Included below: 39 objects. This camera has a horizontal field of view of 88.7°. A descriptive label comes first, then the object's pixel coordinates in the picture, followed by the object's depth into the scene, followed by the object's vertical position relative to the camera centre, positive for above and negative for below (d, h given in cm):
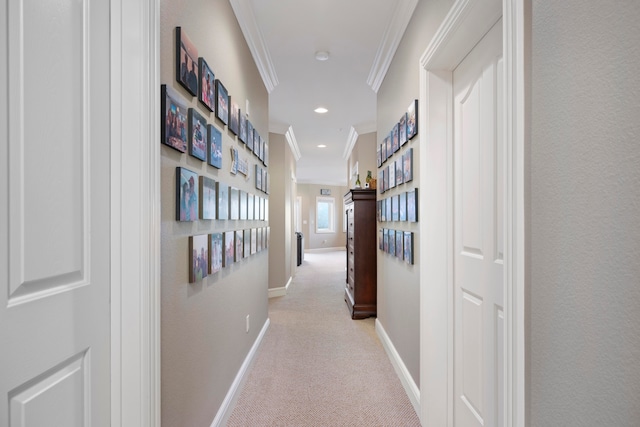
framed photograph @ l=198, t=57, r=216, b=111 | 149 +61
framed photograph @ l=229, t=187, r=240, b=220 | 196 +7
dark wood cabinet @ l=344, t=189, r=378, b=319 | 407 -41
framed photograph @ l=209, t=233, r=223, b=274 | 161 -19
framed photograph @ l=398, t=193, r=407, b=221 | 223 +6
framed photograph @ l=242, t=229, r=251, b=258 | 234 -21
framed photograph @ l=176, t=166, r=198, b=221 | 125 +8
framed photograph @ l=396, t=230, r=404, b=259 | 238 -21
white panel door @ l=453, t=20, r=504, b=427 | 135 -9
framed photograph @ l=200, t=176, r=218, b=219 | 149 +8
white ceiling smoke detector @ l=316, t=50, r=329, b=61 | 293 +146
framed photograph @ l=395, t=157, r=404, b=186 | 233 +31
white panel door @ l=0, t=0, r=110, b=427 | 67 +0
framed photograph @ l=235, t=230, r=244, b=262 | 211 -20
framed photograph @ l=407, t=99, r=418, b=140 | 199 +60
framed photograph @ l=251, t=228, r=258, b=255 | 259 -21
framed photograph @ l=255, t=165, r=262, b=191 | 283 +34
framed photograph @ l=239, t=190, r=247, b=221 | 225 +7
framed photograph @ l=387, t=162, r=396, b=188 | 256 +33
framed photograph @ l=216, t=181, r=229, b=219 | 172 +8
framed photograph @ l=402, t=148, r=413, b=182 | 210 +33
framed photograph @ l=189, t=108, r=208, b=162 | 137 +35
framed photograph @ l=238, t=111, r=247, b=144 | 224 +60
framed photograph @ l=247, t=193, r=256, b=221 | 248 +7
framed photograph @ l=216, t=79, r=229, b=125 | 172 +62
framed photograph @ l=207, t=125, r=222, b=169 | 160 +35
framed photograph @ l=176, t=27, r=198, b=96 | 125 +62
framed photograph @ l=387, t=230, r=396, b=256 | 261 -22
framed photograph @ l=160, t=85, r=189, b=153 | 112 +35
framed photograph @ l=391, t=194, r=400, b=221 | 244 +6
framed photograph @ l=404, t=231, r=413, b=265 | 214 -21
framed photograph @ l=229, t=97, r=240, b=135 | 198 +61
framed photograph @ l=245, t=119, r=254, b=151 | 245 +61
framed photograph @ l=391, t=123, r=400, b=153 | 243 +60
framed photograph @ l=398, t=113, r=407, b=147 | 223 +61
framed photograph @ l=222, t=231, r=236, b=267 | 184 -19
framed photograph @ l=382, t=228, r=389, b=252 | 290 -22
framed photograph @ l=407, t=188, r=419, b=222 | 199 +6
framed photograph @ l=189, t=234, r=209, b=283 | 138 -19
